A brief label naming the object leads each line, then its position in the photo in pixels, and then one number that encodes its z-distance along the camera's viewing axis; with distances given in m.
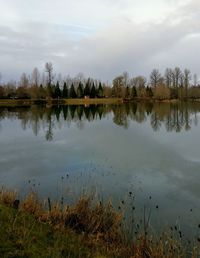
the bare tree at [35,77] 59.37
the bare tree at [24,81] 57.33
